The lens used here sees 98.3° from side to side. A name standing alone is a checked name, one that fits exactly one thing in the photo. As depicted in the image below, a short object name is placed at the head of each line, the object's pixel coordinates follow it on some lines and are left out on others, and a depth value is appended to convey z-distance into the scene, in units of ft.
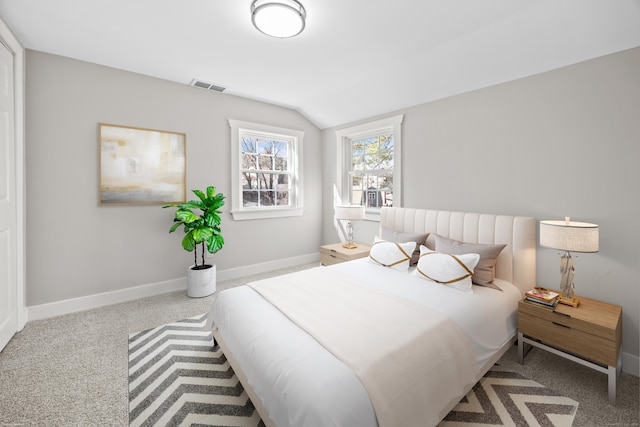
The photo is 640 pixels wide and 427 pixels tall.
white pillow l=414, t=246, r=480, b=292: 7.29
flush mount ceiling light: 6.49
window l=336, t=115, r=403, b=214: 12.24
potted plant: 10.57
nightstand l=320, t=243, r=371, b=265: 11.81
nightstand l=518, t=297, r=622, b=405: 5.60
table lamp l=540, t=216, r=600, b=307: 6.24
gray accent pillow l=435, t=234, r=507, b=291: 7.56
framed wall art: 10.08
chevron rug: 5.23
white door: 7.43
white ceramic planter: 10.91
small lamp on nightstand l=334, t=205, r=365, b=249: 12.64
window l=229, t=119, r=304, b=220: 13.20
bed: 3.91
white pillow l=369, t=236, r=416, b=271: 8.95
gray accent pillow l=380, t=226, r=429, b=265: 9.39
